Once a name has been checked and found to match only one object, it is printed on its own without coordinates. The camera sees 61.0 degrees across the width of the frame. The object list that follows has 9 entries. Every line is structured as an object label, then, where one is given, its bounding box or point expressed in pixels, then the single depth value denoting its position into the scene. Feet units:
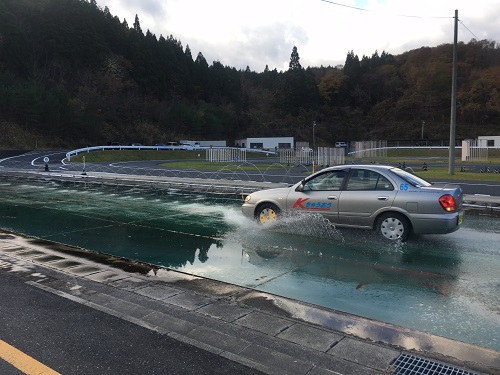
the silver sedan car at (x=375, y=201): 24.89
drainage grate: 11.12
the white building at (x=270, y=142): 271.49
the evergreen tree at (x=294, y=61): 387.34
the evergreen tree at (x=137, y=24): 366.24
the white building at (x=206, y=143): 246.08
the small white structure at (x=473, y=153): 130.72
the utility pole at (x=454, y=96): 70.54
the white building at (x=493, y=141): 206.44
